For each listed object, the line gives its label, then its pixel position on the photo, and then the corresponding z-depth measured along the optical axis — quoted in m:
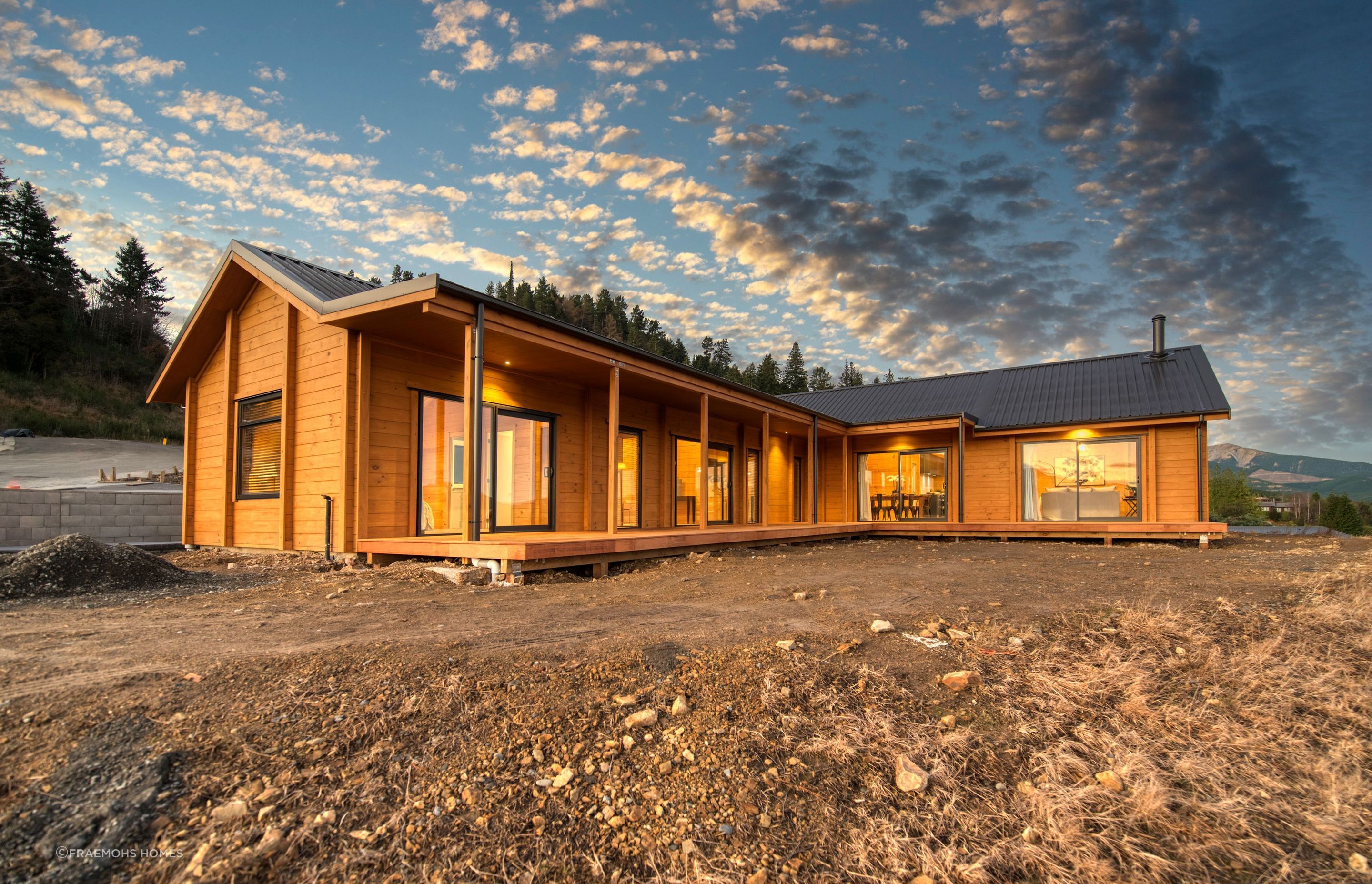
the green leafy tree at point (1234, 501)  36.16
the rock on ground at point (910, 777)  2.00
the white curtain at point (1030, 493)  13.34
